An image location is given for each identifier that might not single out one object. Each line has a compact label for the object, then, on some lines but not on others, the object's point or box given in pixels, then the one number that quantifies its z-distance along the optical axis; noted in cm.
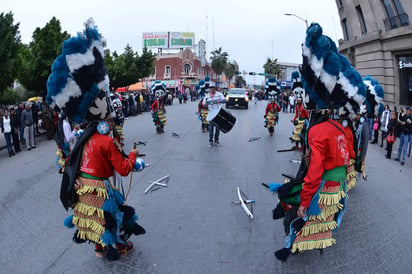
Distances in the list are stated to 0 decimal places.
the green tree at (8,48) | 1149
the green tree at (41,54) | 1304
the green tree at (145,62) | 2781
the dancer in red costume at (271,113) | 1158
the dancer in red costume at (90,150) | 313
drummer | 996
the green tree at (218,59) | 6944
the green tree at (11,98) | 2486
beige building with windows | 1559
